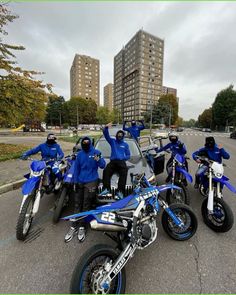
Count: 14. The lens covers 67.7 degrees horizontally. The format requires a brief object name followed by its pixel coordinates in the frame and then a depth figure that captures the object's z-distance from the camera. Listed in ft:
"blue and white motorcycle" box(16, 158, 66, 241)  9.36
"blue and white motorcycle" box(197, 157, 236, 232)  9.73
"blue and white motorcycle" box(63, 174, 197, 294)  5.85
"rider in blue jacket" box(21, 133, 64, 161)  14.10
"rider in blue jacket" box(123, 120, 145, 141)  24.48
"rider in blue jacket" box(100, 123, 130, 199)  10.95
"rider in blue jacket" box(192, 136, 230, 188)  13.00
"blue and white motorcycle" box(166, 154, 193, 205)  12.39
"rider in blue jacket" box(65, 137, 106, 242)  10.63
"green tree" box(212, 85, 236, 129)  188.55
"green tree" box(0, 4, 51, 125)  32.04
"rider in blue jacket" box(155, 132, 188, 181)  15.29
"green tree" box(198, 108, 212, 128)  266.77
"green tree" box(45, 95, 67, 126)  231.09
